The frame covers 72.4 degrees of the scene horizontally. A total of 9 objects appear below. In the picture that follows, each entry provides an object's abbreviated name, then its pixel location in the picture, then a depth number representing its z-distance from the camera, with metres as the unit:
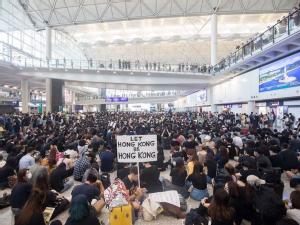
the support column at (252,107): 19.40
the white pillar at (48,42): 30.10
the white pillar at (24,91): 27.31
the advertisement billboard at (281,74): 13.68
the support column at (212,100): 28.77
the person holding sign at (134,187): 4.69
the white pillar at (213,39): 27.08
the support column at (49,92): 25.66
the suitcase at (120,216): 3.78
